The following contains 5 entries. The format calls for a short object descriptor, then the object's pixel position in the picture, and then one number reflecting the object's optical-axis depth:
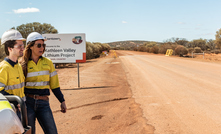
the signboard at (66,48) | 10.80
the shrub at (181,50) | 44.28
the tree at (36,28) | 35.72
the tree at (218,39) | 48.05
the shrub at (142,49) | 75.43
